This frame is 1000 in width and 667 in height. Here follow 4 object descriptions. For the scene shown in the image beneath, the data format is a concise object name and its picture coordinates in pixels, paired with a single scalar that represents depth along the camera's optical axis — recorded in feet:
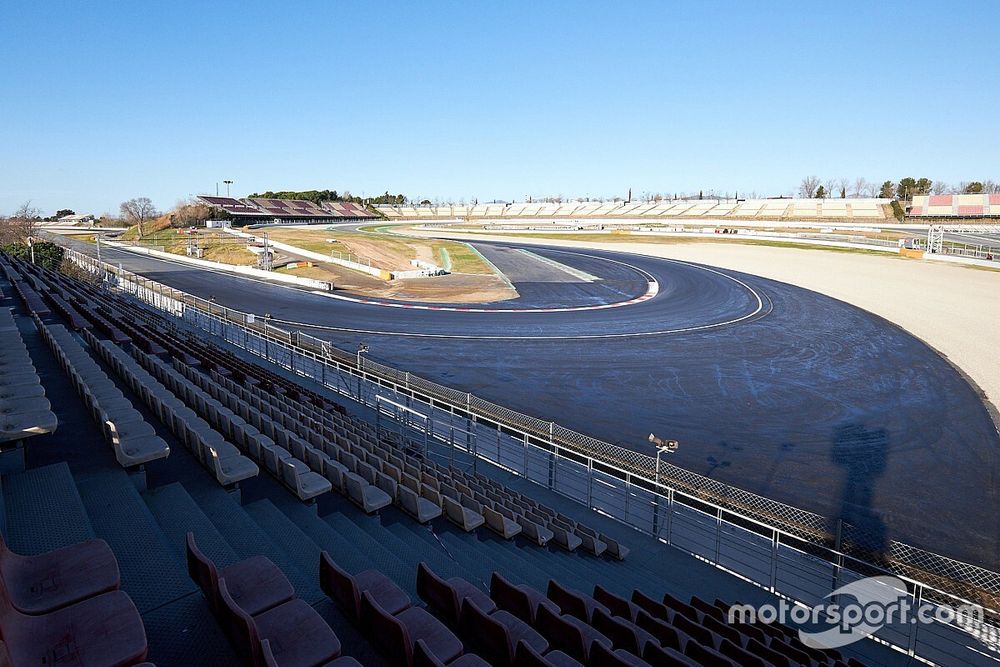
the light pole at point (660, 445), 36.10
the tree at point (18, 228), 225.15
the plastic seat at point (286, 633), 11.44
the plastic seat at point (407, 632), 12.88
